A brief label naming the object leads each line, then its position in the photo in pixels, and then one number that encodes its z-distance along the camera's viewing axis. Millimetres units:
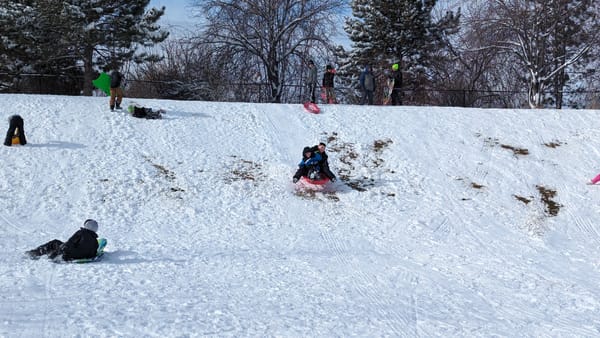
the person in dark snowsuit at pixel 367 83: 19328
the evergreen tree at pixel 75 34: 21484
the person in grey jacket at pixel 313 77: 19019
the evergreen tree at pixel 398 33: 26375
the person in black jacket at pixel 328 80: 19188
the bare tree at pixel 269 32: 23938
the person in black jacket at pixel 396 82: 19500
